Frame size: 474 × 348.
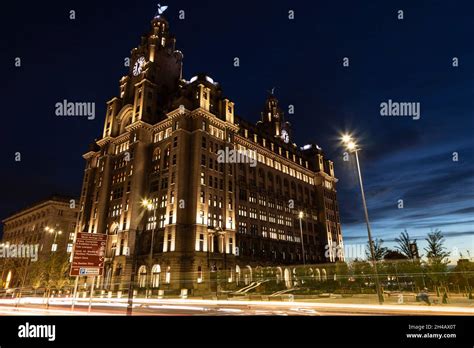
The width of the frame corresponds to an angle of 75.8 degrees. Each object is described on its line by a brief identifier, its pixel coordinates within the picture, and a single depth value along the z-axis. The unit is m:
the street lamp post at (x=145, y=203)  25.92
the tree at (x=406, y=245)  48.88
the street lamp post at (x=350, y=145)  25.63
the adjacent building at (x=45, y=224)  105.50
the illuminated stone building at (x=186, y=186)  62.06
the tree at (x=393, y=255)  87.38
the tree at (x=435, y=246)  41.55
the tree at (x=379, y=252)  62.95
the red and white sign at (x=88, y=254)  17.41
